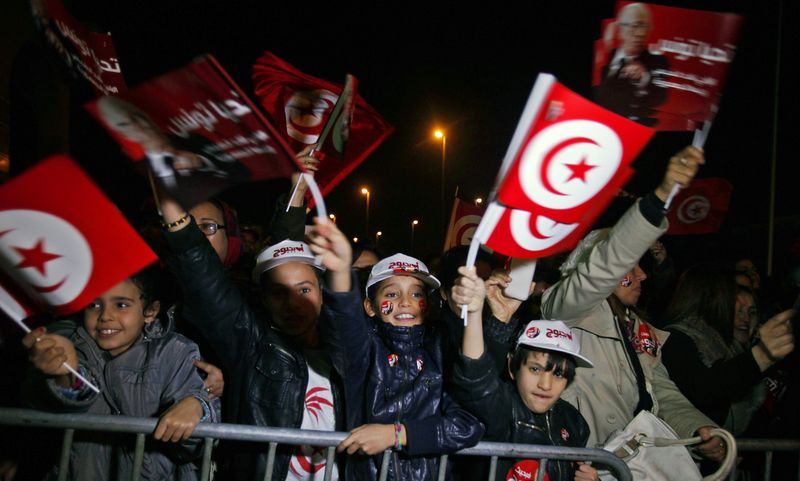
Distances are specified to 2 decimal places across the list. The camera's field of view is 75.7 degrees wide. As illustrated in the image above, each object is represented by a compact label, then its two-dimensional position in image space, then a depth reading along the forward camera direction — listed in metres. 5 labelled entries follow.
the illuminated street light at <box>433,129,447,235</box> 25.62
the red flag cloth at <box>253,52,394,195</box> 3.86
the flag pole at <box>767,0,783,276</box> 7.10
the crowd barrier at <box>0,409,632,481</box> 2.14
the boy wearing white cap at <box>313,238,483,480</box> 2.37
